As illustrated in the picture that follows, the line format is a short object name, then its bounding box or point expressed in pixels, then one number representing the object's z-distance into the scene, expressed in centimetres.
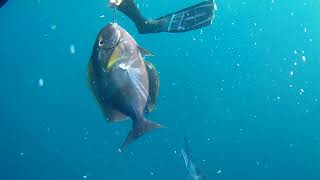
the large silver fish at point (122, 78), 262
